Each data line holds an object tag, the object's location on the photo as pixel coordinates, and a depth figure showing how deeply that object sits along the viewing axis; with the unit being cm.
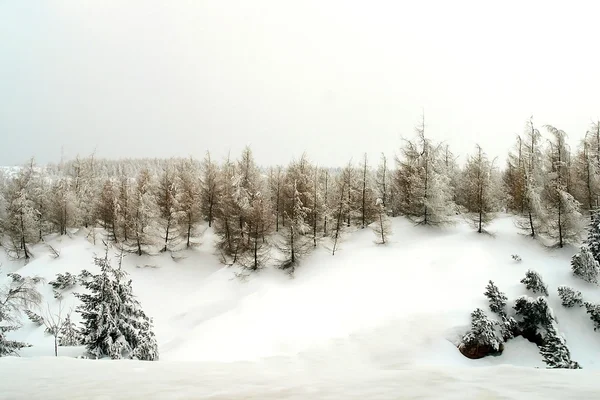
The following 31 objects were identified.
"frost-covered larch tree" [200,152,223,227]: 4003
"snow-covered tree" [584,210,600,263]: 2317
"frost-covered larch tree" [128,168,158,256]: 3344
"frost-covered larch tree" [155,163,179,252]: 3421
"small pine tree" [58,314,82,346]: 1894
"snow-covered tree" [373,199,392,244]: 3055
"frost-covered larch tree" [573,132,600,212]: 2828
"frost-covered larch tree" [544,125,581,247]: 2591
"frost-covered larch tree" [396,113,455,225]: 3170
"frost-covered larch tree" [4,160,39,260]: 3612
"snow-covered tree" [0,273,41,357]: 1237
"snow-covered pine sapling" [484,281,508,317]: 1927
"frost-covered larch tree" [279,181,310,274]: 3014
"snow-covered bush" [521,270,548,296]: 2053
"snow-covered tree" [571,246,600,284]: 2161
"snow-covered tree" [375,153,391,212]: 4443
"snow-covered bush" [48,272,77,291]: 2952
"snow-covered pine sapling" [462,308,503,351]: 1703
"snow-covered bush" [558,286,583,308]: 1966
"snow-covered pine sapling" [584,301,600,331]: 1860
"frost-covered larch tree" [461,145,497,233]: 3030
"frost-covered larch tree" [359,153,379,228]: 3553
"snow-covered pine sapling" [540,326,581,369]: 1552
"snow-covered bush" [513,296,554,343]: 1788
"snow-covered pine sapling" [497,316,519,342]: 1833
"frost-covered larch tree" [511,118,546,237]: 2761
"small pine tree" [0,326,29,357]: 1235
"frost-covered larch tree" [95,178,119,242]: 3519
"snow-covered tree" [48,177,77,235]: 3881
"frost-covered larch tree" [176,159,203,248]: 3456
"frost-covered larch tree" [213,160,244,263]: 3169
